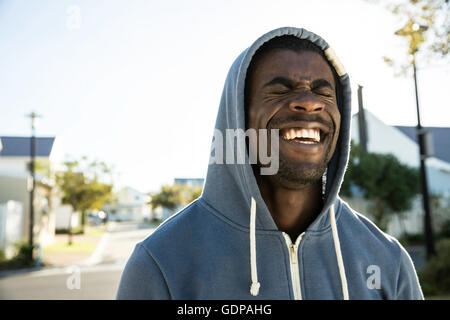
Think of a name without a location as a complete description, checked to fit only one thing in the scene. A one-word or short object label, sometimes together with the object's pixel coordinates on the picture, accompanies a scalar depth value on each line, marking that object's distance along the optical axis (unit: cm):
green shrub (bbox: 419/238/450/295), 712
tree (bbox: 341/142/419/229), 1886
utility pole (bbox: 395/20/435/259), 617
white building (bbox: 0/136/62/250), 1789
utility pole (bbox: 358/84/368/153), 597
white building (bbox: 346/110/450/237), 1956
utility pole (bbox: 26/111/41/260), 1574
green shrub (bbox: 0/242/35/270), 1379
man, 137
